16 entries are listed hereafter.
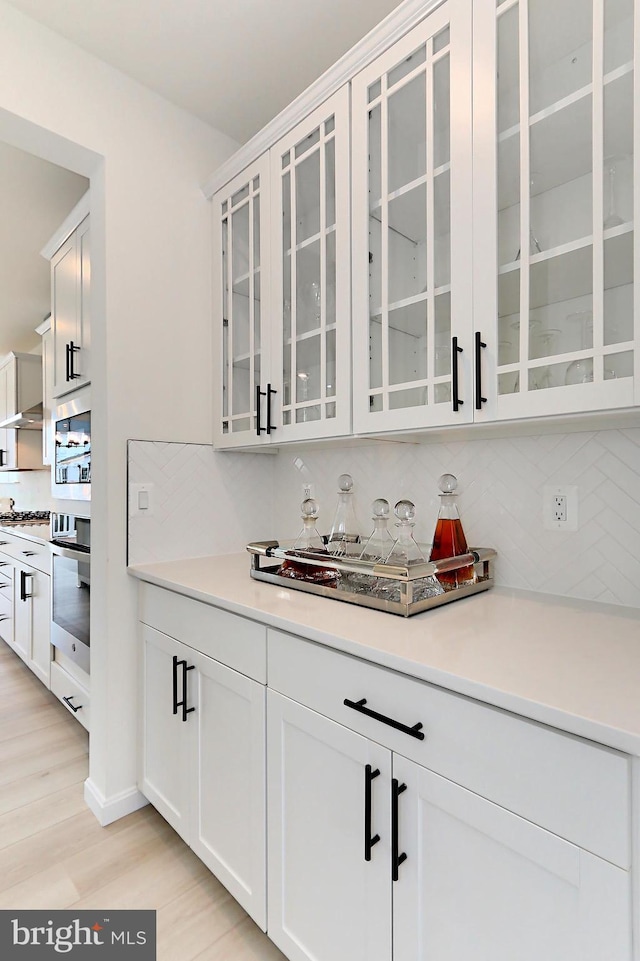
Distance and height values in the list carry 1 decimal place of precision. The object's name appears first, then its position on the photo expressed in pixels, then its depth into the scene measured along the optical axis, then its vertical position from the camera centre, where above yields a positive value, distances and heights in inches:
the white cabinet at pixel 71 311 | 82.6 +30.1
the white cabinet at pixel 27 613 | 105.3 -33.2
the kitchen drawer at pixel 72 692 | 84.2 -40.6
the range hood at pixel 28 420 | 148.7 +17.6
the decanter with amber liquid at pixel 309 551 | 55.0 -9.5
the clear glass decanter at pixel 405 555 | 47.1 -8.4
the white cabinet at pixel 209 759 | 47.1 -31.7
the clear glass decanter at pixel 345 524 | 62.5 -6.8
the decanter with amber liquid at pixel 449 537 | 51.0 -6.8
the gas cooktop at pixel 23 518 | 136.6 -13.2
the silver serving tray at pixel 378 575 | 43.2 -10.3
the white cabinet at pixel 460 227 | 37.4 +23.6
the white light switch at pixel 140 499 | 68.8 -3.6
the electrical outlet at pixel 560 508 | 49.9 -3.6
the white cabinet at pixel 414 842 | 25.8 -23.9
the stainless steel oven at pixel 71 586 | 82.2 -20.2
